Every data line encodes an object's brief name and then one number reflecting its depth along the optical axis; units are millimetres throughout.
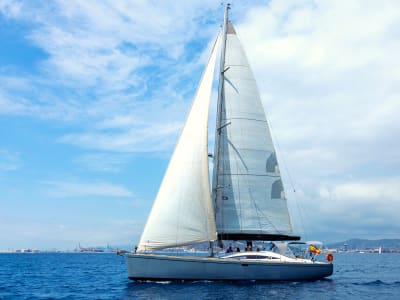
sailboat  28641
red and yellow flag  31781
